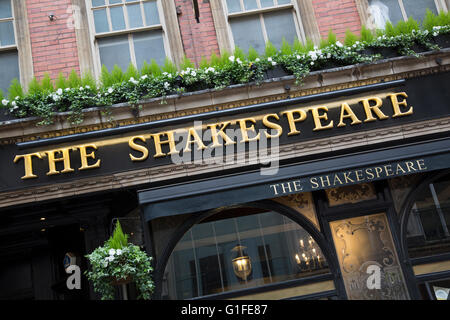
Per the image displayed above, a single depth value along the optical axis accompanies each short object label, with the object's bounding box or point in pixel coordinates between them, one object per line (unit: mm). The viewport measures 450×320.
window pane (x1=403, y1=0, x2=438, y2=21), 7591
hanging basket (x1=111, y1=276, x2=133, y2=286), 5645
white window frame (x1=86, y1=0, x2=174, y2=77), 7285
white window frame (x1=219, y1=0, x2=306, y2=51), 7453
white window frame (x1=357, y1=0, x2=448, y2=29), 7367
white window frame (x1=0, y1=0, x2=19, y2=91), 7207
